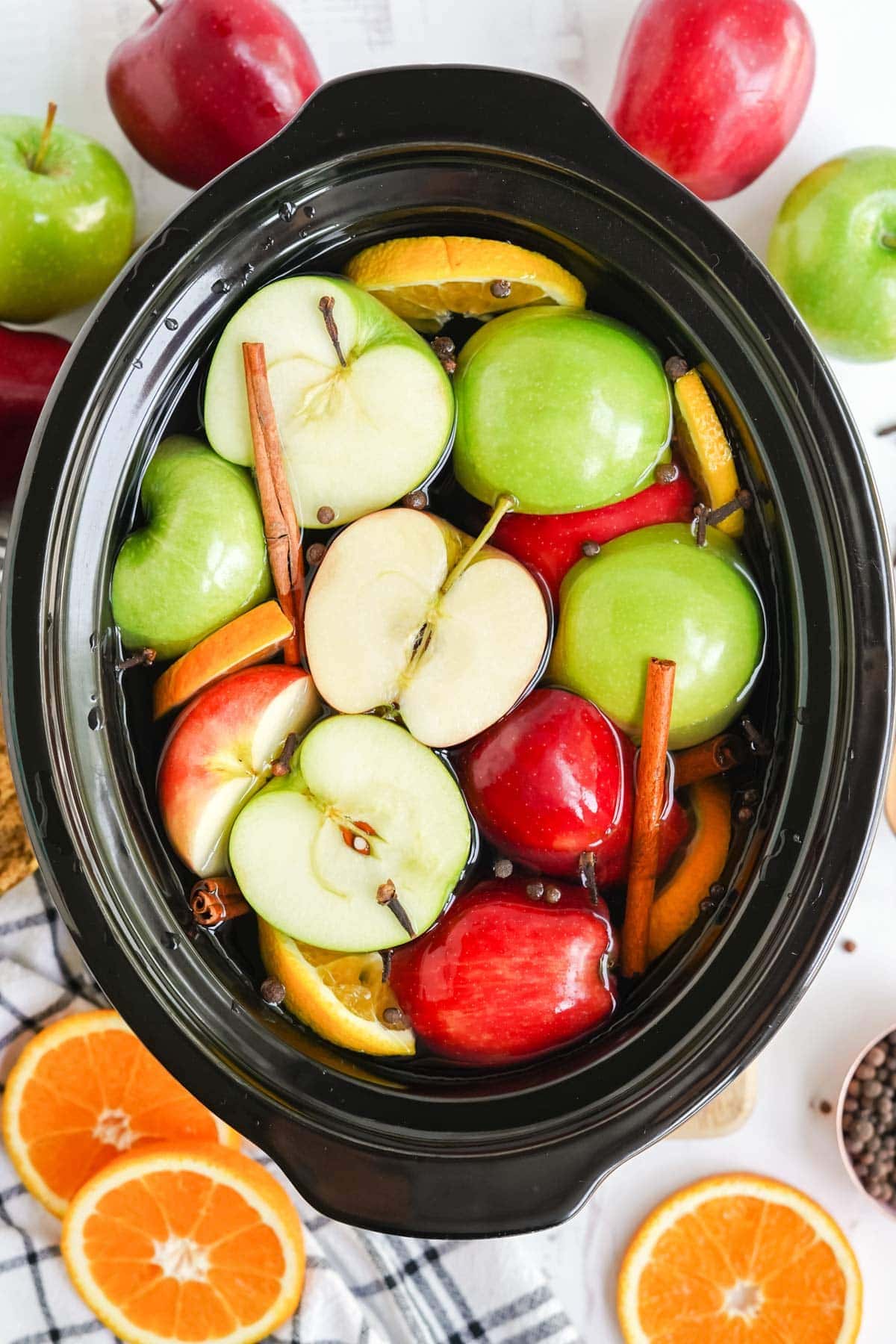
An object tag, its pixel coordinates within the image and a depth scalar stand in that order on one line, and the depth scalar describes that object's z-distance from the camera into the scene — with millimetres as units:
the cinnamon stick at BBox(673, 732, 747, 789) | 742
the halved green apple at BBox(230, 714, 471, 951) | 732
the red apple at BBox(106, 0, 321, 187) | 767
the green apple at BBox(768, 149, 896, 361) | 777
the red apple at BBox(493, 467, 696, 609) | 743
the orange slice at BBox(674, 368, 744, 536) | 728
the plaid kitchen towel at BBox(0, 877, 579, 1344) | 824
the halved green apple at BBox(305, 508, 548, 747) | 734
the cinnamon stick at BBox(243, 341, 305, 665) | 721
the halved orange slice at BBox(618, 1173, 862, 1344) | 825
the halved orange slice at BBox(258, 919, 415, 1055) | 729
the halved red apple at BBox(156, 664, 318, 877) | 730
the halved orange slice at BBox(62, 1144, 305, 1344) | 819
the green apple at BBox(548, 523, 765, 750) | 724
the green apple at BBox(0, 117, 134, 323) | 775
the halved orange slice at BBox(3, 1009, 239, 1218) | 826
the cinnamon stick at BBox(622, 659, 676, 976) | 723
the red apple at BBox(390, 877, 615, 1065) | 735
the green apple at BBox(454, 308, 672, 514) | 720
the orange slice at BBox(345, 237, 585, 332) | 721
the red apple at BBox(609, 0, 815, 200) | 774
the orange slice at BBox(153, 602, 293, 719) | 730
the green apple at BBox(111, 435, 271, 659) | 723
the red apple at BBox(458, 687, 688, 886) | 730
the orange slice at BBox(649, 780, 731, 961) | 735
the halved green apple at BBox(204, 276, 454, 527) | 722
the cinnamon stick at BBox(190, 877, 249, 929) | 729
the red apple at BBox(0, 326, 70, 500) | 792
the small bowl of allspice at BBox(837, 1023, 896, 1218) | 824
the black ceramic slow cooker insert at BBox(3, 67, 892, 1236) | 696
